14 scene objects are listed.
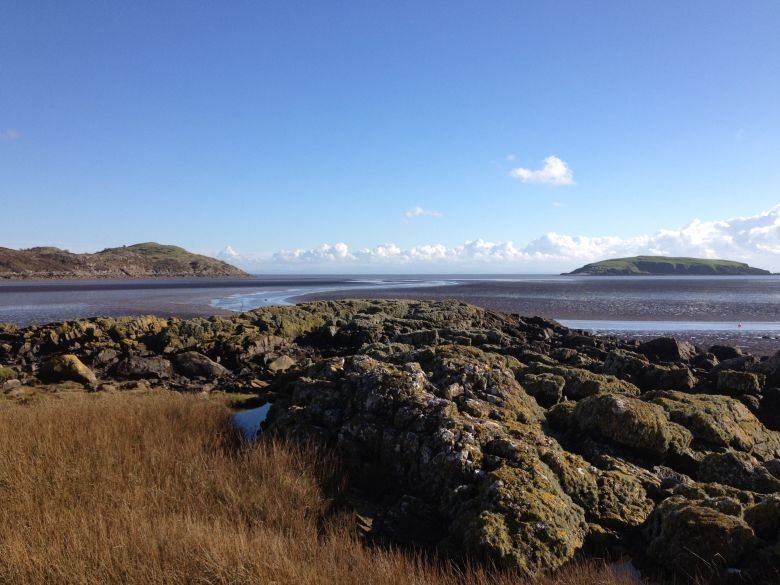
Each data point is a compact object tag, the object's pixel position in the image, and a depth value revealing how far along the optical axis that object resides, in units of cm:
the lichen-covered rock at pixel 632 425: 820
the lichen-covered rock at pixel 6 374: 1777
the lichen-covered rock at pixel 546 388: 1097
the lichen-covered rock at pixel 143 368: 1998
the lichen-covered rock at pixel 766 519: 533
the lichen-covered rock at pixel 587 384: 1116
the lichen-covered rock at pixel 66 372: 1778
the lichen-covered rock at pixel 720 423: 898
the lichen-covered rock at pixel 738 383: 1288
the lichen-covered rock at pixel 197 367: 2067
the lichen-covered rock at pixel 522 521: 543
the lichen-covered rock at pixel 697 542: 511
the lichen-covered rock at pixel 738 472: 750
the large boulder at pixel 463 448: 568
